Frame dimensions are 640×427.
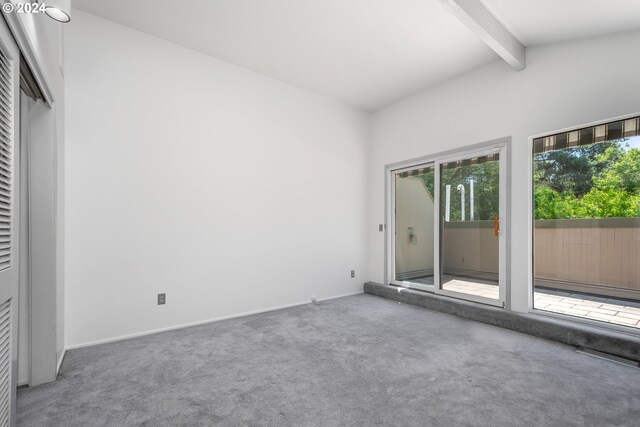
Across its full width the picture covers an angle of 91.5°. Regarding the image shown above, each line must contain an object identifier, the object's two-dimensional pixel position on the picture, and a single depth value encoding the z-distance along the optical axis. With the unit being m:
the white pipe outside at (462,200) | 4.06
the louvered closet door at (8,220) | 1.31
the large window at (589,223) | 2.78
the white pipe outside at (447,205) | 4.22
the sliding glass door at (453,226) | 3.69
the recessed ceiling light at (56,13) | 1.49
